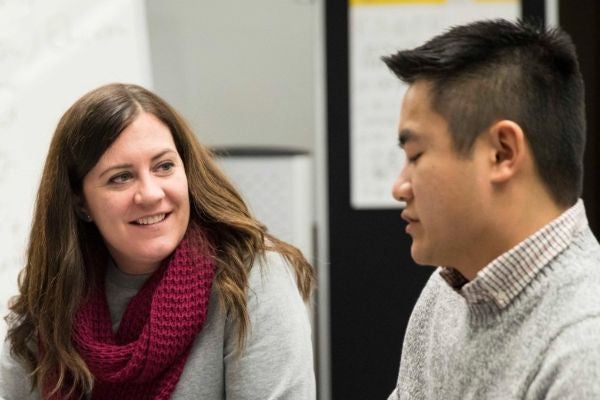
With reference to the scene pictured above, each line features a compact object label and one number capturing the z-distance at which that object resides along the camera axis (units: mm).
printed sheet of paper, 3668
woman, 2680
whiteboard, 3157
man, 2268
